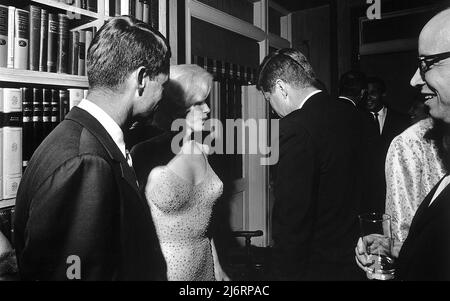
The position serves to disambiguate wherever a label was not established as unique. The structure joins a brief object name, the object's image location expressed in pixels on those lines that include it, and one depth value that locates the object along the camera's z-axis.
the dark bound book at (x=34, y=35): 1.13
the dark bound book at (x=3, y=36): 1.04
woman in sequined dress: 1.37
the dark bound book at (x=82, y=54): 1.27
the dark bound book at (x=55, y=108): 1.19
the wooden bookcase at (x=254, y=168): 2.37
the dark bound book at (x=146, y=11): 1.49
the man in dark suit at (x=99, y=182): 0.75
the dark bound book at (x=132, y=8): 1.41
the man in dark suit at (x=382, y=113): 2.82
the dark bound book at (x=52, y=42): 1.18
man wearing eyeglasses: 0.82
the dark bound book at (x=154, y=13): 1.53
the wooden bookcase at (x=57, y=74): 1.08
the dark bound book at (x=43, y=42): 1.15
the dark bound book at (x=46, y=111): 1.16
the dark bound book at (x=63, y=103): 1.21
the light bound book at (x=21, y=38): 1.08
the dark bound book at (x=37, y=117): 1.14
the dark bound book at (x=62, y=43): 1.21
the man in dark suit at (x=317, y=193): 1.27
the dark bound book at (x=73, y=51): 1.25
